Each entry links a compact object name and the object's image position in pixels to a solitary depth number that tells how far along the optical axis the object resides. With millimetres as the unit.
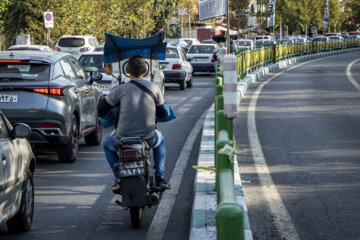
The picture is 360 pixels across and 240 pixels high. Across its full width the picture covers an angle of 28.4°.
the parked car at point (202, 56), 33797
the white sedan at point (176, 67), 25516
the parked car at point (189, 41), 60609
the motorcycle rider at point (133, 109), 6602
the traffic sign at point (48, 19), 32141
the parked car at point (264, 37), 86156
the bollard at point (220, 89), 8617
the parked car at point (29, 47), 29959
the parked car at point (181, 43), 54094
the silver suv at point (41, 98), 9547
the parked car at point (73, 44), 35688
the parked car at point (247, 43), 55266
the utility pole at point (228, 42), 21750
